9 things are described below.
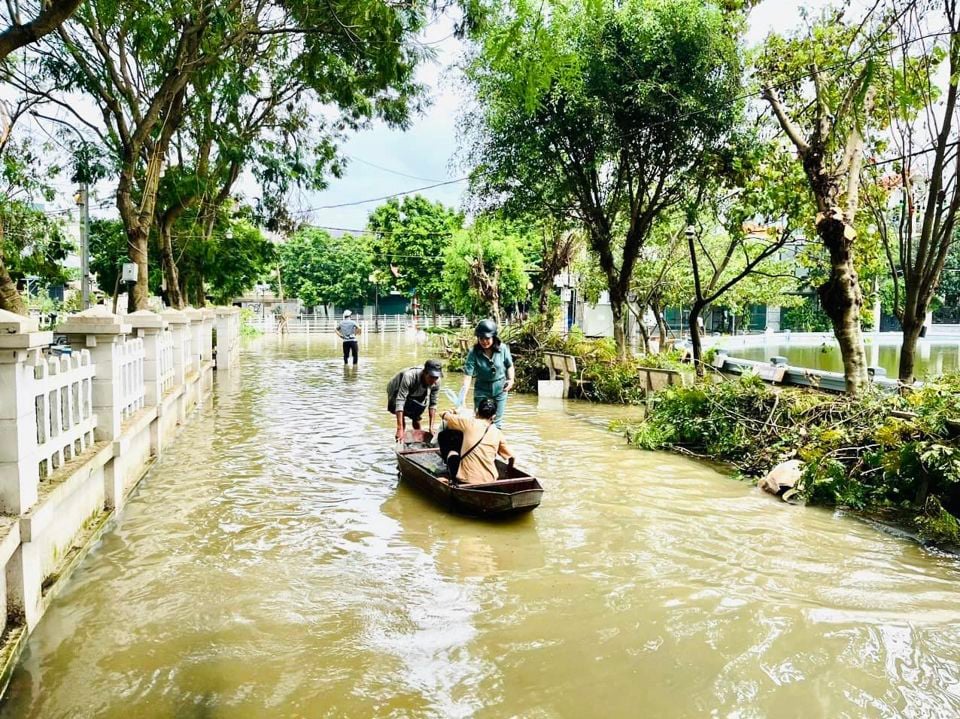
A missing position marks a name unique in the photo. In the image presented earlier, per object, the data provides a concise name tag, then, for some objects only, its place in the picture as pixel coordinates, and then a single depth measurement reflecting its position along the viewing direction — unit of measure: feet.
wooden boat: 23.75
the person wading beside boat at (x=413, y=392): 31.04
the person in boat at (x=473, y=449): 24.64
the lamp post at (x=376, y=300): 178.05
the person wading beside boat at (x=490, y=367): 31.07
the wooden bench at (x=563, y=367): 57.15
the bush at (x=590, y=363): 55.36
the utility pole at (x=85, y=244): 67.56
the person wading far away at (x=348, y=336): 80.64
